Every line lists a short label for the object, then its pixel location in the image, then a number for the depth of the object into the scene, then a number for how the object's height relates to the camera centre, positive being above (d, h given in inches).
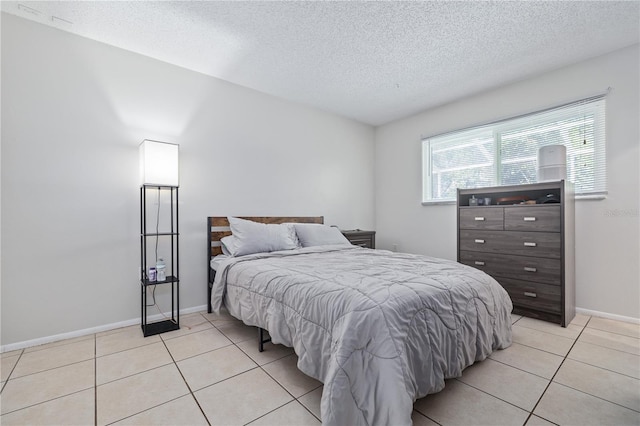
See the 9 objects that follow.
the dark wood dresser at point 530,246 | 102.2 -13.0
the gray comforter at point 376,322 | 47.1 -23.0
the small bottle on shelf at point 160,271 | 100.5 -20.3
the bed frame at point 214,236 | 118.8 -9.8
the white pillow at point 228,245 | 111.5 -12.7
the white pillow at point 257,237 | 109.0 -9.7
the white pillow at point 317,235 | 126.6 -10.2
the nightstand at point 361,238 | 158.9 -14.1
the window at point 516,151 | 112.1 +29.2
